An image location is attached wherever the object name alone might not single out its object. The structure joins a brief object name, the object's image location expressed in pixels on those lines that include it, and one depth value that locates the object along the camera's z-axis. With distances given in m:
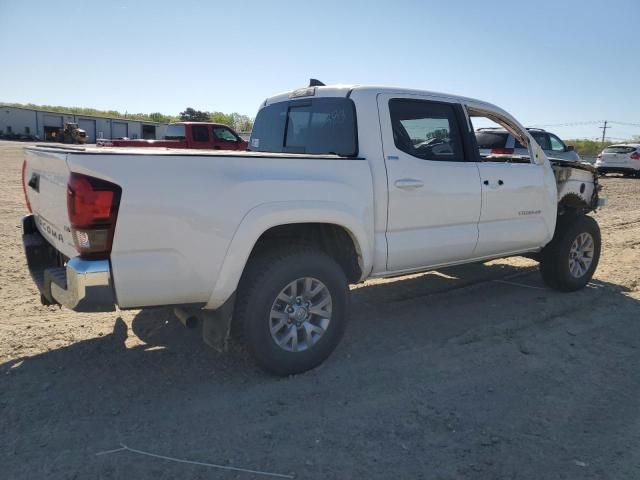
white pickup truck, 2.88
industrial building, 52.06
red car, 16.03
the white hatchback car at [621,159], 22.31
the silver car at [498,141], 11.55
